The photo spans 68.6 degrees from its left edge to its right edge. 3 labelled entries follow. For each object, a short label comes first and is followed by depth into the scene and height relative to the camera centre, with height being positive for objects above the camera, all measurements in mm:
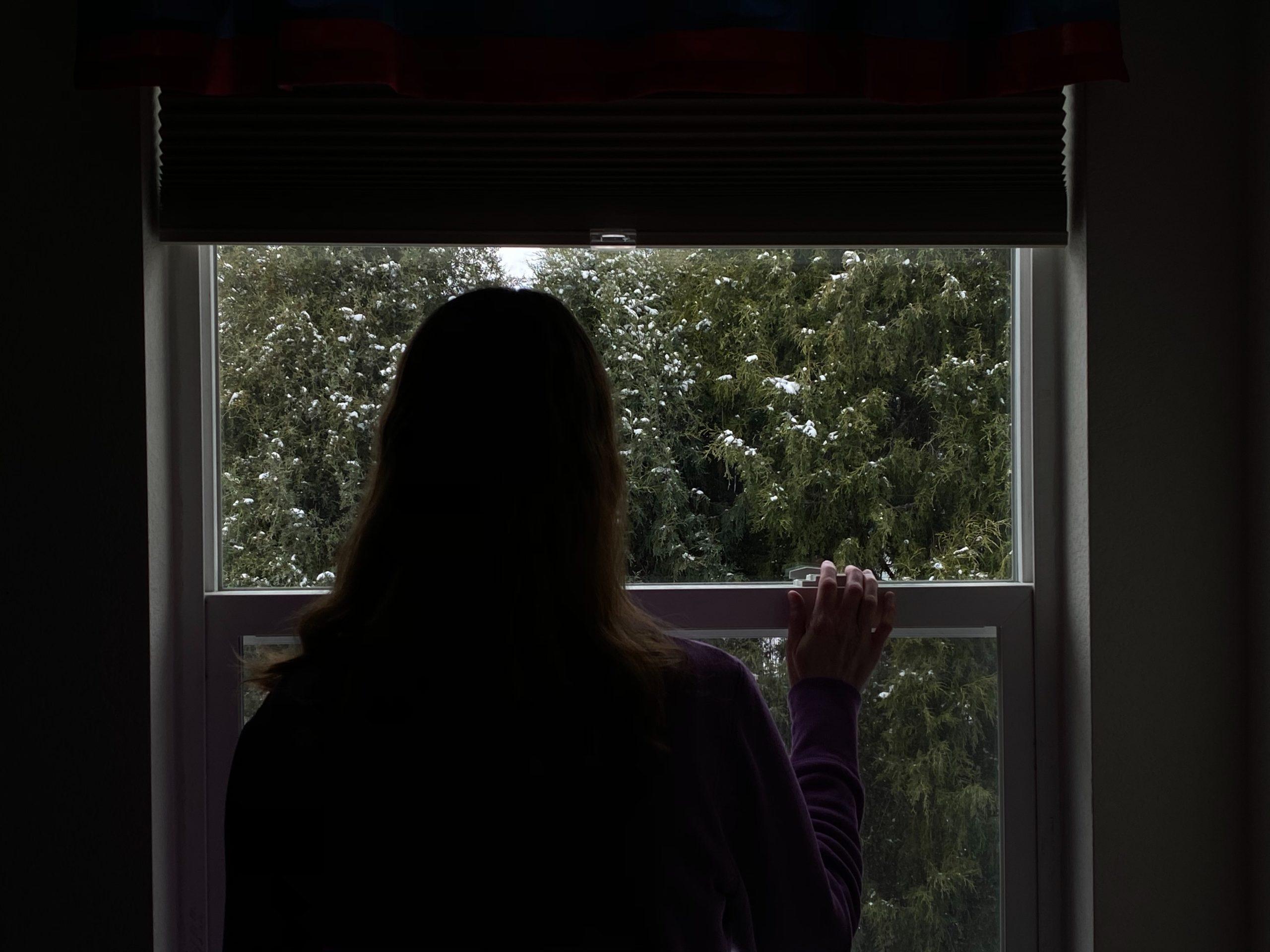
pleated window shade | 1312 +433
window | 1411 +24
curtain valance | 1204 +567
